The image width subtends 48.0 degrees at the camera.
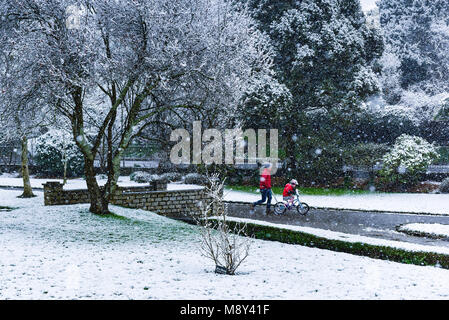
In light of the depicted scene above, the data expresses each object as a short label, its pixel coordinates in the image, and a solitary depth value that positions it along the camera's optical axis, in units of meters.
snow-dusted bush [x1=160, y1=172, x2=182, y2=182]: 29.53
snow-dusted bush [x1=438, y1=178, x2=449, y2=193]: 24.31
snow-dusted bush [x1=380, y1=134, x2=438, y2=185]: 24.84
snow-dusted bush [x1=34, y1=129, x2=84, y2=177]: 31.12
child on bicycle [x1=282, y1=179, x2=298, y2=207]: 16.91
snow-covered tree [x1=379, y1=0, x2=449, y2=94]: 41.34
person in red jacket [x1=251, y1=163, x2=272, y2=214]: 16.77
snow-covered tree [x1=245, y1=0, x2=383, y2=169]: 24.92
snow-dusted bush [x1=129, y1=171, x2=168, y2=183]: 27.89
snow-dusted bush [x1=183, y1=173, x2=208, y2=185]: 25.88
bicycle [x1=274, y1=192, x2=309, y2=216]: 17.22
